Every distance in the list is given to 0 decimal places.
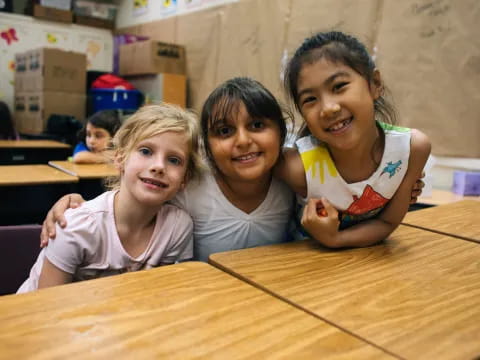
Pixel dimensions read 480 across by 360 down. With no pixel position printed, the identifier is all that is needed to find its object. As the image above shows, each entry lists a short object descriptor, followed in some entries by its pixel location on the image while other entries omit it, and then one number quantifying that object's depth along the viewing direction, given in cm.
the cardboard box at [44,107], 378
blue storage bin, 379
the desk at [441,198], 188
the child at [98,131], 279
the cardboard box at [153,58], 371
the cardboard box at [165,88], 378
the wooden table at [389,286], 56
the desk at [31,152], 313
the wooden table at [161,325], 49
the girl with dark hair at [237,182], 113
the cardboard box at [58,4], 458
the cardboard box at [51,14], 453
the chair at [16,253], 112
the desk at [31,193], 209
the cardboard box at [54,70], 371
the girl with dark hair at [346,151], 100
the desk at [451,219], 116
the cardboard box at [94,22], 487
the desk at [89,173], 229
